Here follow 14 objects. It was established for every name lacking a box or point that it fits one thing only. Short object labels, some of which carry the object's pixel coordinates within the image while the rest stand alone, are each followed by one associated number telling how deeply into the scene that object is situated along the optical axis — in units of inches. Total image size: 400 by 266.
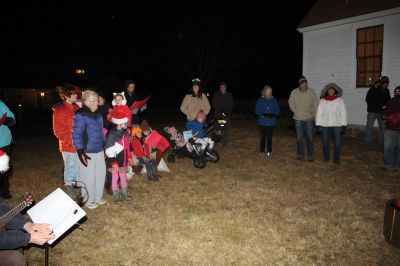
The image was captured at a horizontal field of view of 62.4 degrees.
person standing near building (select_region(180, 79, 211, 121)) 367.2
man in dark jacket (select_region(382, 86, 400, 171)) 299.2
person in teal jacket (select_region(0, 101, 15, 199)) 229.5
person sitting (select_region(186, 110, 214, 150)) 343.6
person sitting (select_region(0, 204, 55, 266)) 115.3
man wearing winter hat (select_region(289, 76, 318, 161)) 345.4
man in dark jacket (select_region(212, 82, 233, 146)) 418.6
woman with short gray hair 208.7
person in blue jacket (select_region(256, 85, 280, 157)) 366.0
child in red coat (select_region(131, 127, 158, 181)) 282.0
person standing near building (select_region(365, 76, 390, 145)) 414.9
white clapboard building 463.2
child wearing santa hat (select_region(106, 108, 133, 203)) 230.8
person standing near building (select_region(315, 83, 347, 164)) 327.6
